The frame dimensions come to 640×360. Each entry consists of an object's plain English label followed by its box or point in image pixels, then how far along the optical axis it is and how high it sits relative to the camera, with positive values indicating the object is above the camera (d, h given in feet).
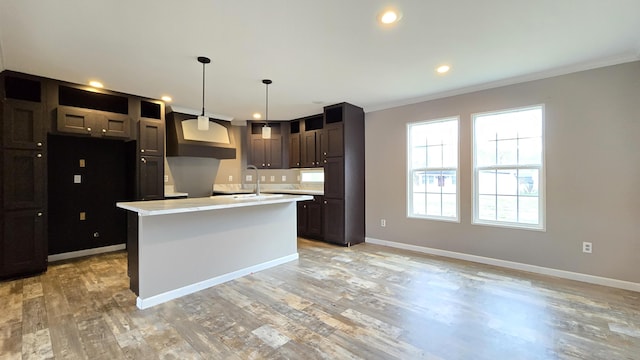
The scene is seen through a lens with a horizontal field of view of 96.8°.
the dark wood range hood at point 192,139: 16.28 +2.42
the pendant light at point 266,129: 11.91 +2.11
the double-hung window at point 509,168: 11.59 +0.43
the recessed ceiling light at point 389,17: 7.00 +4.09
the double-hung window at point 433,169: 13.85 +0.44
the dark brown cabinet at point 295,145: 19.15 +2.27
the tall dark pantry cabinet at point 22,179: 10.57 +0.03
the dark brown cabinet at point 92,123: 11.79 +2.50
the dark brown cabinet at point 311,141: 17.83 +2.41
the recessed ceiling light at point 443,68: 10.44 +4.11
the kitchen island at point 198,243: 8.65 -2.29
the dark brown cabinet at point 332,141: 15.72 +2.11
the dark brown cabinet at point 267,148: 19.92 +2.16
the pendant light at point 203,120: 9.77 +2.11
